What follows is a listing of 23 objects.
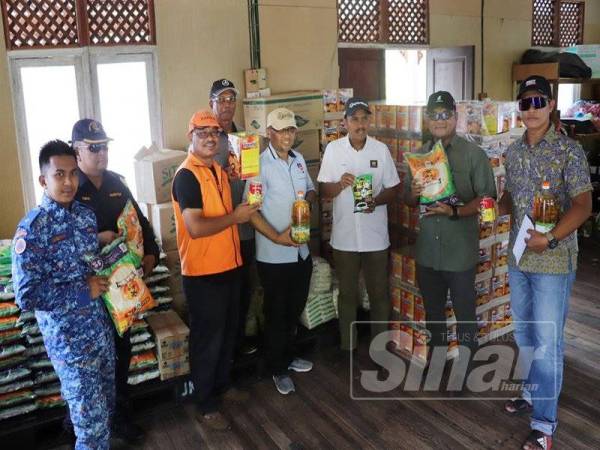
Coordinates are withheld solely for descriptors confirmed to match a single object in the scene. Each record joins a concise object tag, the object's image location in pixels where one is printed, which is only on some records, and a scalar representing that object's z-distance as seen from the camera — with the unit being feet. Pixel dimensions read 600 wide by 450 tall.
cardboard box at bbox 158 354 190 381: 10.48
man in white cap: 10.27
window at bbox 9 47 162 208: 11.43
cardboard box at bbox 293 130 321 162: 13.65
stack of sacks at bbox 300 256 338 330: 12.53
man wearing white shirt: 11.21
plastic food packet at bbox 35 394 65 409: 9.53
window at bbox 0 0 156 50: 11.07
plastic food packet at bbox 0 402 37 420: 9.09
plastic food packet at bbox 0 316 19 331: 9.07
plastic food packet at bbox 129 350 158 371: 10.25
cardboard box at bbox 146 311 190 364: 10.42
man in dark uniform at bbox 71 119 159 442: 8.38
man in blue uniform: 7.01
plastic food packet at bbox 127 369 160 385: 10.22
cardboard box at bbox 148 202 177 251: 11.46
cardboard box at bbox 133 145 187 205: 11.46
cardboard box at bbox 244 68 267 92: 13.62
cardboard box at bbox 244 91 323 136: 13.15
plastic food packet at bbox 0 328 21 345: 9.08
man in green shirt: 10.05
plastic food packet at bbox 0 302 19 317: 9.16
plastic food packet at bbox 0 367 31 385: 9.04
